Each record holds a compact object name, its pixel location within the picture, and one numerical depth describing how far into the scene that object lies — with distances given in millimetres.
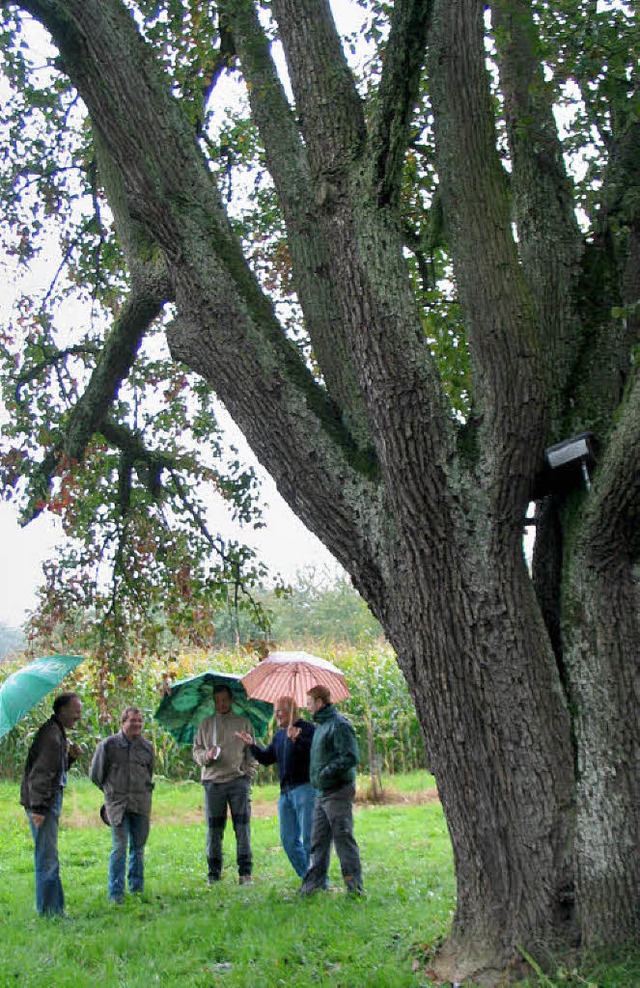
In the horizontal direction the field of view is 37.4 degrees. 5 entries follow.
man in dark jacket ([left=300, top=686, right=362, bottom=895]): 7750
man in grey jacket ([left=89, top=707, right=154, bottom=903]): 8273
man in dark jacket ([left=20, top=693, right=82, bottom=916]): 7531
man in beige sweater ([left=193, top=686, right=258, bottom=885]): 8953
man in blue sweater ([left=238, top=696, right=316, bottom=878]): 8422
